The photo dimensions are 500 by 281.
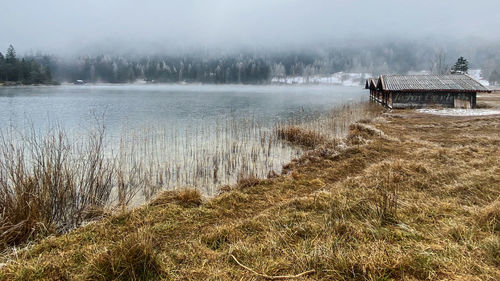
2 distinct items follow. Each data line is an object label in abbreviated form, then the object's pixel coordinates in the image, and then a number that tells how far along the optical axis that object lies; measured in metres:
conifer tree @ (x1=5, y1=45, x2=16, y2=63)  97.75
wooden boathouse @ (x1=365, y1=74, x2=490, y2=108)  27.27
